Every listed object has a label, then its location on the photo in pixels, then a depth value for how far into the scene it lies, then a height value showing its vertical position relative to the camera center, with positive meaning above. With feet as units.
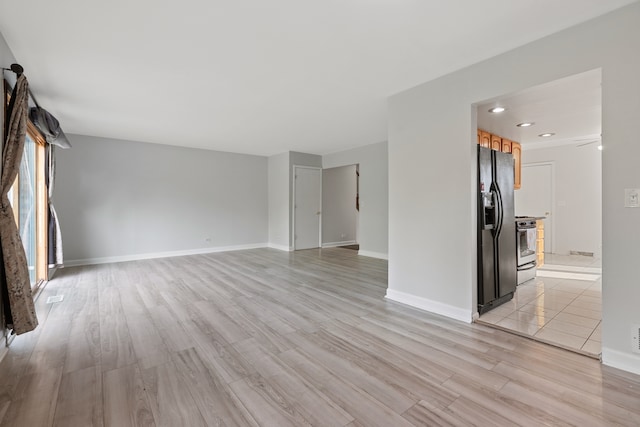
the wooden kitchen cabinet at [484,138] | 11.23 +2.88
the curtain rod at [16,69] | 7.55 +3.99
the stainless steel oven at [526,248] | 12.08 -1.82
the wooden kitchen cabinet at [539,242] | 15.65 -2.01
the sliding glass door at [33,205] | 11.08 +0.44
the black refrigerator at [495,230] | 9.27 -0.79
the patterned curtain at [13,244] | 7.01 -0.73
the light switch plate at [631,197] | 6.05 +0.18
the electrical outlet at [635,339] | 6.04 -2.88
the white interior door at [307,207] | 23.34 +0.32
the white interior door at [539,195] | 19.99 +0.92
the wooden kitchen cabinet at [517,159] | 15.11 +2.66
